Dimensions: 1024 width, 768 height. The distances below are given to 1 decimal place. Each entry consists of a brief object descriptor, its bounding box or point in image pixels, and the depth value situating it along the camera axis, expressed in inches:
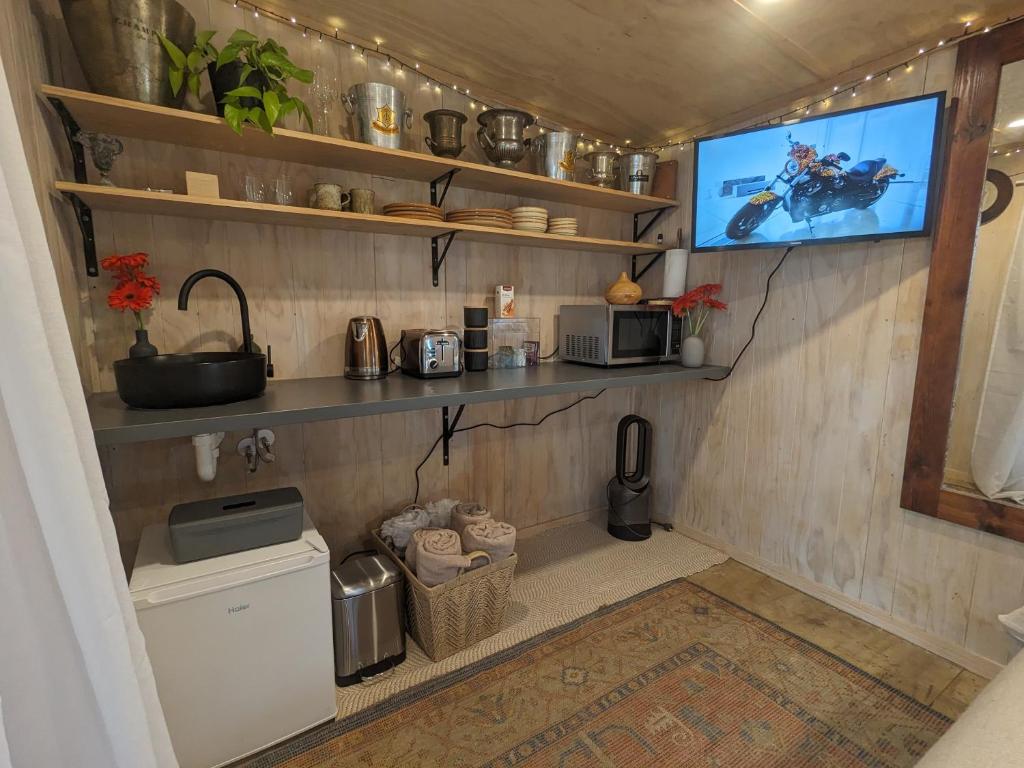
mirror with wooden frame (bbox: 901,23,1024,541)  60.3
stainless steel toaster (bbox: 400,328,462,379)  72.7
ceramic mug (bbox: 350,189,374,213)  66.7
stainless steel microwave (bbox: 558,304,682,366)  87.0
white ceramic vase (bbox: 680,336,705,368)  91.4
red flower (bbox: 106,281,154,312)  54.3
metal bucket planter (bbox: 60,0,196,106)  48.6
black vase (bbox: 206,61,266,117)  53.7
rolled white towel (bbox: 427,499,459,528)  80.0
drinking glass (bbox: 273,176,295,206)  63.3
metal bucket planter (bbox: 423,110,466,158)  70.7
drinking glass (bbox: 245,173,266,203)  61.5
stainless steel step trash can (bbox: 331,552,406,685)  61.2
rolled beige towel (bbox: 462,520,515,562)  69.3
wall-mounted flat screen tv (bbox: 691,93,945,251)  61.6
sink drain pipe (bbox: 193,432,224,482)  57.4
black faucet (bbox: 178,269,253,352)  55.4
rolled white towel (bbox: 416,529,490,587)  64.7
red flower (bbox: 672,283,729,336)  88.5
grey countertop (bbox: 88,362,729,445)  45.8
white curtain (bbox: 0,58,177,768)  23.3
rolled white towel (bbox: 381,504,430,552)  73.5
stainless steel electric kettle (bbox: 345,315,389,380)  70.9
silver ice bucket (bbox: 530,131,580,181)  81.8
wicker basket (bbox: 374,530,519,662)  65.2
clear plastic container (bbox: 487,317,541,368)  87.7
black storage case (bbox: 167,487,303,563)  51.2
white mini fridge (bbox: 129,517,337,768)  48.1
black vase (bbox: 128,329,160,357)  56.2
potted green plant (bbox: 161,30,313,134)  52.0
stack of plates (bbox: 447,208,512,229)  74.6
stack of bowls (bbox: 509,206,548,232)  80.3
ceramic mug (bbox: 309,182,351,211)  64.6
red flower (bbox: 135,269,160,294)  55.8
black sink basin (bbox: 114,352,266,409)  49.0
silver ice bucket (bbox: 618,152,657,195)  91.9
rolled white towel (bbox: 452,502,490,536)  75.3
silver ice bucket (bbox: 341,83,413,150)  64.6
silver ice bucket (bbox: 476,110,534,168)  75.7
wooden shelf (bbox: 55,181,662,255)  51.9
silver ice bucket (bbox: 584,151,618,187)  89.8
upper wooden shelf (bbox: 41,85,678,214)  50.5
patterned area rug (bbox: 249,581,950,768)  53.4
